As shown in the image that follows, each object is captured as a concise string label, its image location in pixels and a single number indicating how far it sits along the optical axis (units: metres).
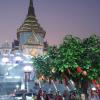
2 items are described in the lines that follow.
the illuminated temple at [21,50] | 45.06
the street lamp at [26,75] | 41.24
